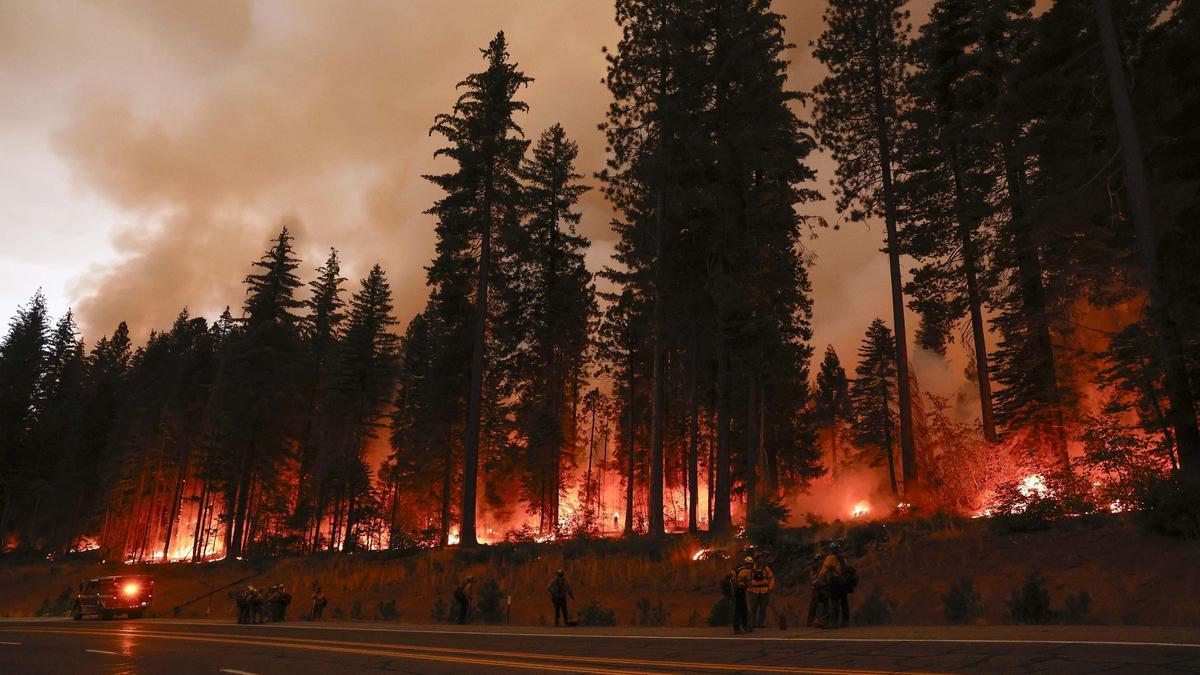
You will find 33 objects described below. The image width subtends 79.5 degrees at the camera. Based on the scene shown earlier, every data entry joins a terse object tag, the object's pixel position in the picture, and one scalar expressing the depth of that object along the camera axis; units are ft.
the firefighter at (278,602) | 85.71
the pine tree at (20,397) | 221.66
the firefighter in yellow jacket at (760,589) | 47.90
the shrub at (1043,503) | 54.03
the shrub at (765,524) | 68.85
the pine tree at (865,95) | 94.99
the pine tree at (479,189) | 108.06
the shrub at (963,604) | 45.44
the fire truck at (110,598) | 97.76
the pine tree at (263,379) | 141.08
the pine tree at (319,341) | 177.88
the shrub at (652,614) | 61.72
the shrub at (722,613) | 55.06
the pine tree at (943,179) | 86.63
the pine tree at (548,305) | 132.67
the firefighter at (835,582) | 46.44
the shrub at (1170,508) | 44.16
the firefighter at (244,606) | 85.51
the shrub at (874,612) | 48.03
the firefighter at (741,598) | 46.55
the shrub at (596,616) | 63.67
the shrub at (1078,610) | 40.82
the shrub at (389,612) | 81.00
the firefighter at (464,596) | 71.56
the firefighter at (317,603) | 85.35
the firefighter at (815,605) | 46.91
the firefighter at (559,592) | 63.21
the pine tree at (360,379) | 171.83
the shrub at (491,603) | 72.43
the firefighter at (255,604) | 85.25
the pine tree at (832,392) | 250.35
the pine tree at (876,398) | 211.20
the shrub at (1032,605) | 41.81
